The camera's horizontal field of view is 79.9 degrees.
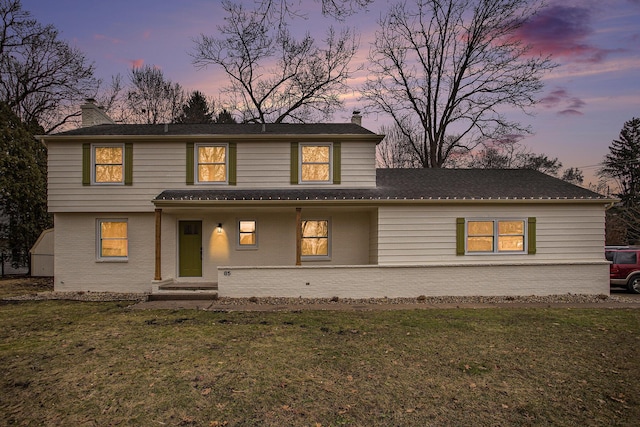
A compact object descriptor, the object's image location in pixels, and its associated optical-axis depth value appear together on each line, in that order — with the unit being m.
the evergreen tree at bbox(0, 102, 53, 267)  16.69
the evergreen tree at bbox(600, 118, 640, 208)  37.72
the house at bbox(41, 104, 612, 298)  12.17
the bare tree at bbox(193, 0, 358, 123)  22.70
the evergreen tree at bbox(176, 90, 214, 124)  30.58
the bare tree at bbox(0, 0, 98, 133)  21.11
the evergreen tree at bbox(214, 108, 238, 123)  30.84
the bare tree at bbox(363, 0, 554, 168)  21.23
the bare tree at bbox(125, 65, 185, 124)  27.41
